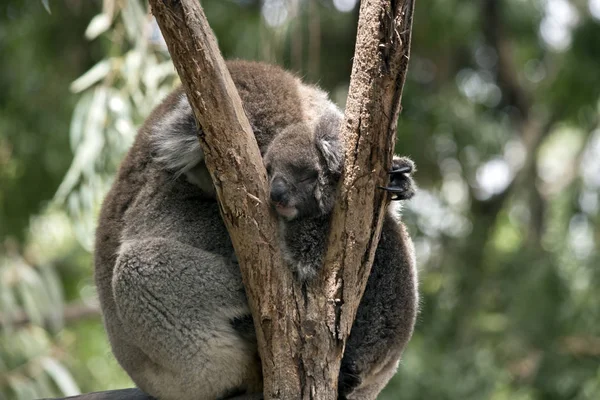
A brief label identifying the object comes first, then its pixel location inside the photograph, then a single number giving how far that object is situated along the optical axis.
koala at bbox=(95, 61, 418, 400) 5.52
